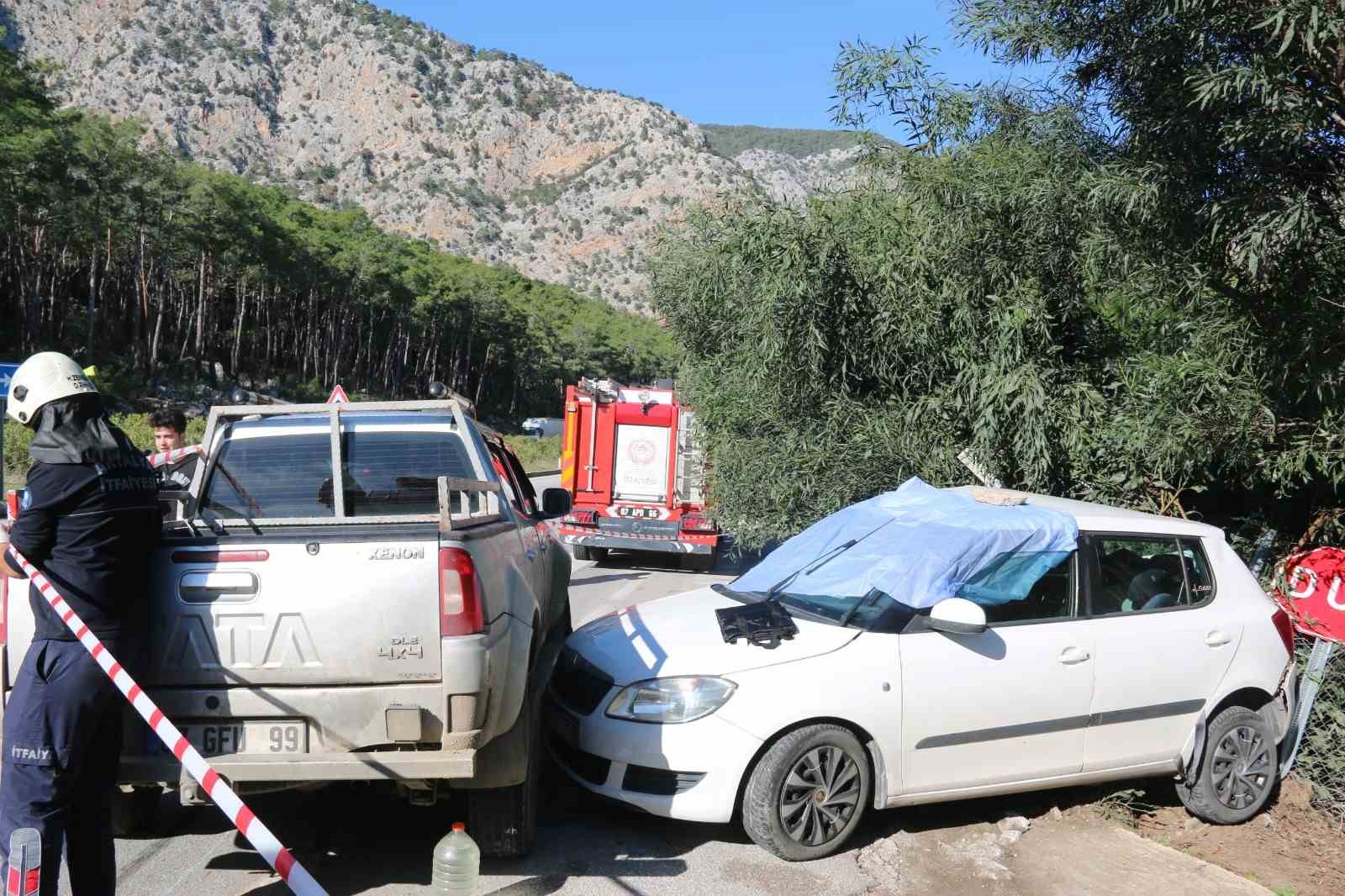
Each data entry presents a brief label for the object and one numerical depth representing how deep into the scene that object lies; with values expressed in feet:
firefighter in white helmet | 11.80
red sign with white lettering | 20.48
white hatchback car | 15.97
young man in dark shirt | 22.58
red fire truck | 54.13
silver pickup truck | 13.29
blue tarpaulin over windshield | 17.46
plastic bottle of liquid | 11.85
